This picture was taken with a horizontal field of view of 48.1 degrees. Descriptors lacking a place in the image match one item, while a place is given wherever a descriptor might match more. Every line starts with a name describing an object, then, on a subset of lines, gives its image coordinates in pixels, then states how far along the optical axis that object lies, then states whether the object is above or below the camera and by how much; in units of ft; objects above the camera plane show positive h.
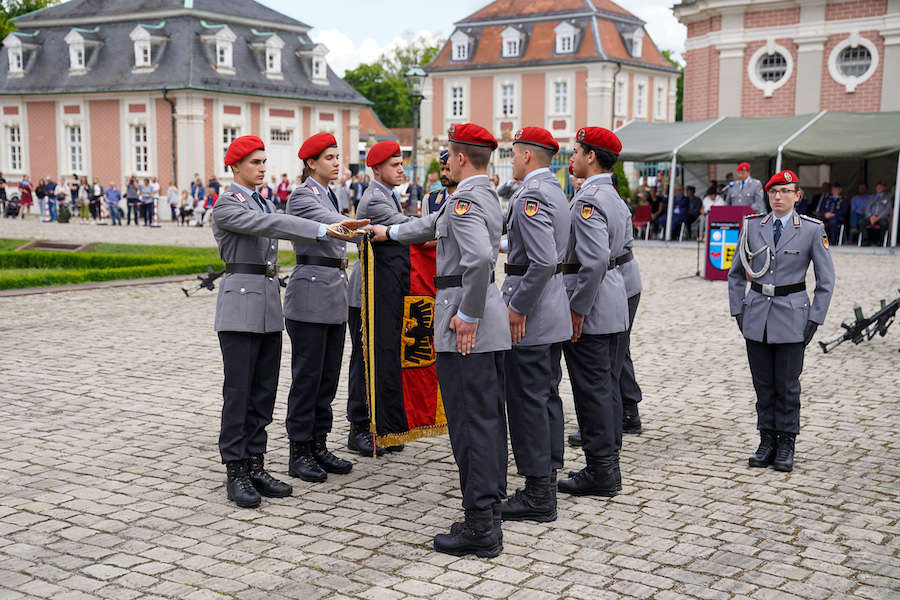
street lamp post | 74.79 +8.14
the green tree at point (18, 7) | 163.22 +30.25
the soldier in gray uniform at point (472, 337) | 15.43 -2.23
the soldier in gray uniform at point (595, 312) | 18.65 -2.21
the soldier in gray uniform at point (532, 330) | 16.79 -2.29
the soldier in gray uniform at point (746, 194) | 59.38 -0.02
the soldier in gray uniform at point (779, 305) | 20.33 -2.27
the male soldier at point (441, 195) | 20.50 -0.04
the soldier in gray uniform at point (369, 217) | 20.61 -0.50
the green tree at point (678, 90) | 233.76 +24.15
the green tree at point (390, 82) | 260.62 +28.79
